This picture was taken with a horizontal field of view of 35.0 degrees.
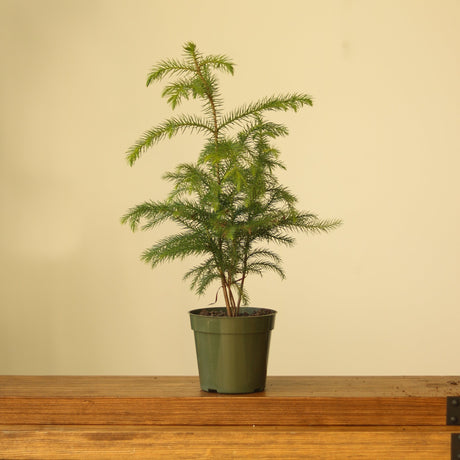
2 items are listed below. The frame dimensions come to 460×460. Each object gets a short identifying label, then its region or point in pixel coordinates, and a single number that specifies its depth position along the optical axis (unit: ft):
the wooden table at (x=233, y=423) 5.01
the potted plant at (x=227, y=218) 5.35
